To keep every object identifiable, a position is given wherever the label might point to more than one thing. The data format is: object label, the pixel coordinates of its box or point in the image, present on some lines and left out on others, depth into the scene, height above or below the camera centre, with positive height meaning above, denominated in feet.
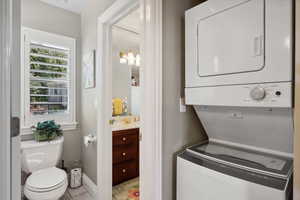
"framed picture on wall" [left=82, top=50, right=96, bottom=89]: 6.63 +1.37
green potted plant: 6.38 -1.34
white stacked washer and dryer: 2.52 +0.05
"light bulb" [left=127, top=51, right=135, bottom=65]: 9.96 +2.65
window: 6.63 +0.95
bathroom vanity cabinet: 7.34 -2.74
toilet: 4.92 -2.70
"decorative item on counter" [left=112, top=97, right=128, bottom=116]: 9.23 -0.48
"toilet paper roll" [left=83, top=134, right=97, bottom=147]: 6.54 -1.71
